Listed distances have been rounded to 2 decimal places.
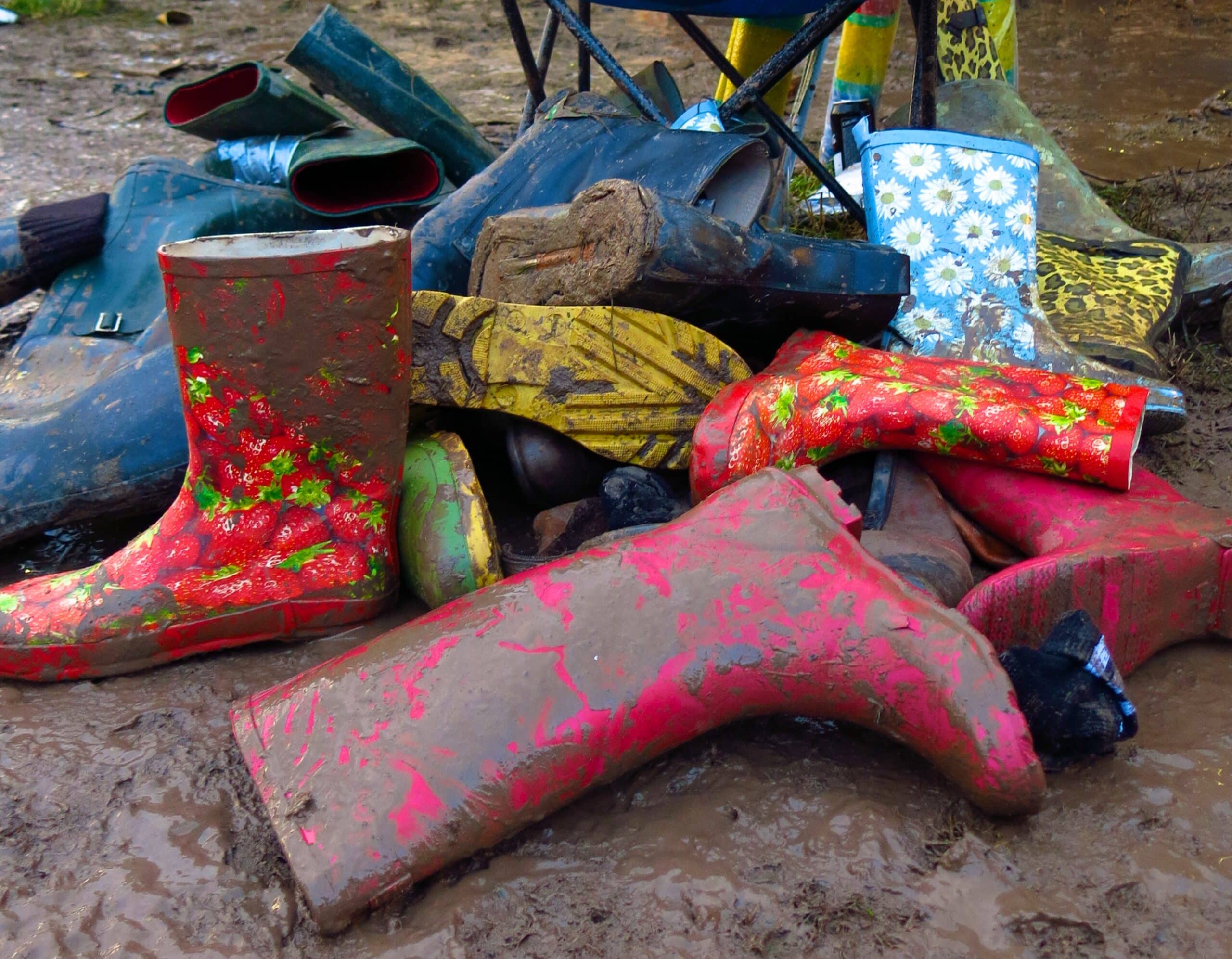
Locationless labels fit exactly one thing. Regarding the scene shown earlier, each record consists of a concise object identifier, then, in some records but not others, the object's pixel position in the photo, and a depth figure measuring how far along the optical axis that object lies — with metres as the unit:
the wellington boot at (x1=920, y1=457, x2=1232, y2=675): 1.43
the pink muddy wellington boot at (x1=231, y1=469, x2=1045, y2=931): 1.19
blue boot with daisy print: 2.14
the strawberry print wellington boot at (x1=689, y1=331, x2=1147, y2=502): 1.62
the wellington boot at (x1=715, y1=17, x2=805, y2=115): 3.18
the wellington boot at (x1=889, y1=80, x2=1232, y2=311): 2.57
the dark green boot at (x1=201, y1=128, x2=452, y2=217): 2.66
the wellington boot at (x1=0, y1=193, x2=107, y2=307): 2.39
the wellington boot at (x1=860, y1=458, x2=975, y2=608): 1.53
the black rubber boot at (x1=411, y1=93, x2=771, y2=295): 2.20
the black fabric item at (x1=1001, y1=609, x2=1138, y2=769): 1.27
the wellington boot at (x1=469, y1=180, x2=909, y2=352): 1.80
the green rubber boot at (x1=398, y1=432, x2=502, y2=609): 1.66
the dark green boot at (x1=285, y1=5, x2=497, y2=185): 2.91
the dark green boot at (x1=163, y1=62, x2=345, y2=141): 2.85
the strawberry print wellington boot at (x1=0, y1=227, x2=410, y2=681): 1.50
